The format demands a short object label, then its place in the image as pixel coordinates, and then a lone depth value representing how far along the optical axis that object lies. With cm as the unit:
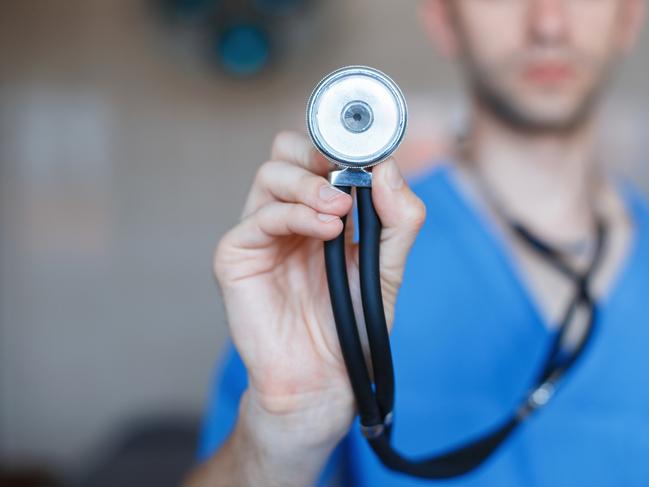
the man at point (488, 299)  44
